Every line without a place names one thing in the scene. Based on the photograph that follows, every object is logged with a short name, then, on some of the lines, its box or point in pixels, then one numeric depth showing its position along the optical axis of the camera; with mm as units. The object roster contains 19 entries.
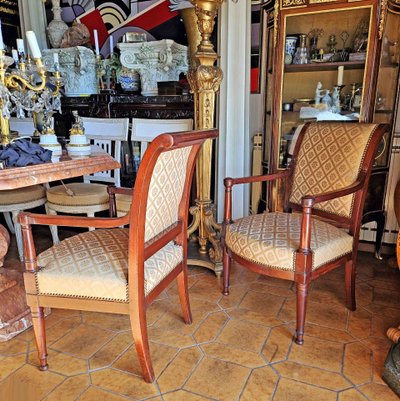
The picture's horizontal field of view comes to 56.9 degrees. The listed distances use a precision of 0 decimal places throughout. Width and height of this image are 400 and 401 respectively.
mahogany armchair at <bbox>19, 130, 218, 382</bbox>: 1260
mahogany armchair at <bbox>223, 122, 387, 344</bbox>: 1635
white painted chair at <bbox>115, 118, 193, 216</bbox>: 2625
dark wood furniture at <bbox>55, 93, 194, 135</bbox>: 2703
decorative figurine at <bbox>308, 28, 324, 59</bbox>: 2566
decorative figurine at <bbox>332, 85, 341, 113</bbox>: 2598
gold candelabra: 1641
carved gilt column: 2092
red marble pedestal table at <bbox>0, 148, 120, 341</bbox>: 1418
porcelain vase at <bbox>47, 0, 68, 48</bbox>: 3283
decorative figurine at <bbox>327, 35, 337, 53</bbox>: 2578
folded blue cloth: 1442
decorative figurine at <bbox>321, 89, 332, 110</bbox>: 2643
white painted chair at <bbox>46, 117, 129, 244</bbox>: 2445
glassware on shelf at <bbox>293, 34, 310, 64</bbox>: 2582
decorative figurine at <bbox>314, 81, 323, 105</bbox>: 2666
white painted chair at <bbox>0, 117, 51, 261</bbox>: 2516
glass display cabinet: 2346
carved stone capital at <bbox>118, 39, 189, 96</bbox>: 2857
